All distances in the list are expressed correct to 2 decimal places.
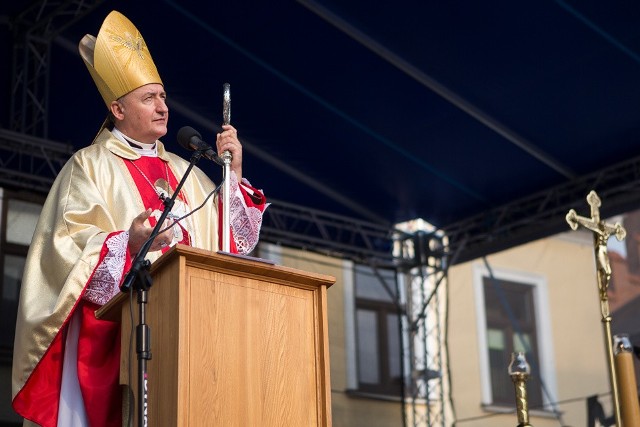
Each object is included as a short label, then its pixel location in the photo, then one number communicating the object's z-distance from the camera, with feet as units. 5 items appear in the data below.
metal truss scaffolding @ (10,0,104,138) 40.61
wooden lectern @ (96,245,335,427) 16.76
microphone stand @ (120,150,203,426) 16.81
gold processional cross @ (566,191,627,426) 22.16
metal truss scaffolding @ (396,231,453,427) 51.80
